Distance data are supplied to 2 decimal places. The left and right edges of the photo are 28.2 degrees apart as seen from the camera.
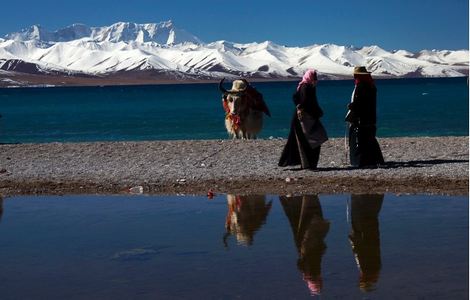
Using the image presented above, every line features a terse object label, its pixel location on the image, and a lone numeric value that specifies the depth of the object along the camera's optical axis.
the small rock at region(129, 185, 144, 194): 9.43
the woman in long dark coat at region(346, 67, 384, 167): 10.48
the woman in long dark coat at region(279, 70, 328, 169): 10.39
